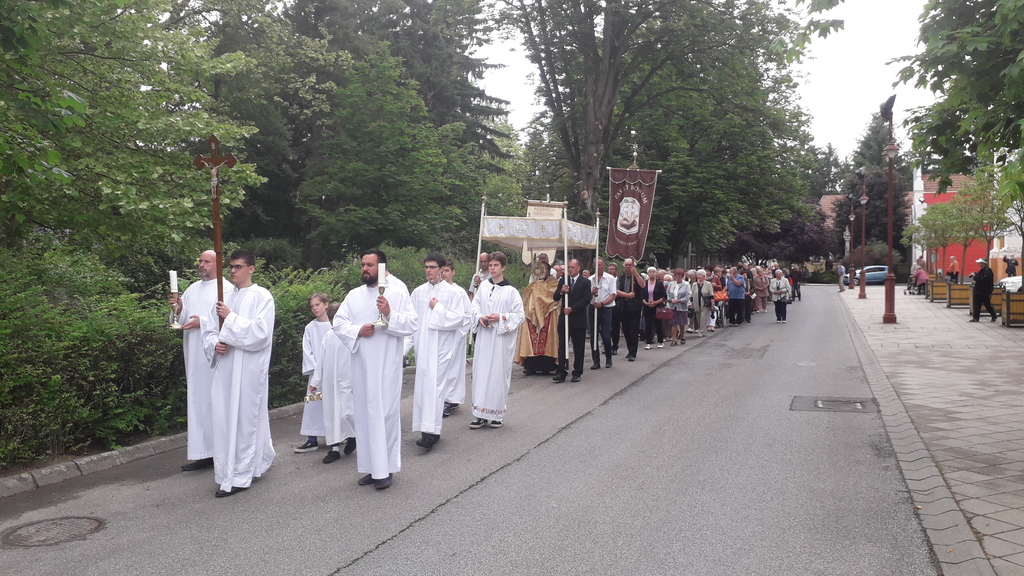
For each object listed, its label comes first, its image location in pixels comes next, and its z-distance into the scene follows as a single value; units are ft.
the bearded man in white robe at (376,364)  21.38
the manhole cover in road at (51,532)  16.99
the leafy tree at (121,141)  39.83
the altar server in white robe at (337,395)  24.45
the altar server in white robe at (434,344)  25.52
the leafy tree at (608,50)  74.08
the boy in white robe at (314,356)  26.37
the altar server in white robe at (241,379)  20.89
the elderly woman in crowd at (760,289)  103.71
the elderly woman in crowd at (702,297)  72.59
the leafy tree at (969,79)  20.09
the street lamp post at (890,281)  78.46
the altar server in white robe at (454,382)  29.30
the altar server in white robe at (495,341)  29.78
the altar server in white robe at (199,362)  22.99
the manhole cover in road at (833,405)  33.27
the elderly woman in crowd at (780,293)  83.66
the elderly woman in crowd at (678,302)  62.64
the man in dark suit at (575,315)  41.98
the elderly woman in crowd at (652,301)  60.49
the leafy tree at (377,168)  92.63
